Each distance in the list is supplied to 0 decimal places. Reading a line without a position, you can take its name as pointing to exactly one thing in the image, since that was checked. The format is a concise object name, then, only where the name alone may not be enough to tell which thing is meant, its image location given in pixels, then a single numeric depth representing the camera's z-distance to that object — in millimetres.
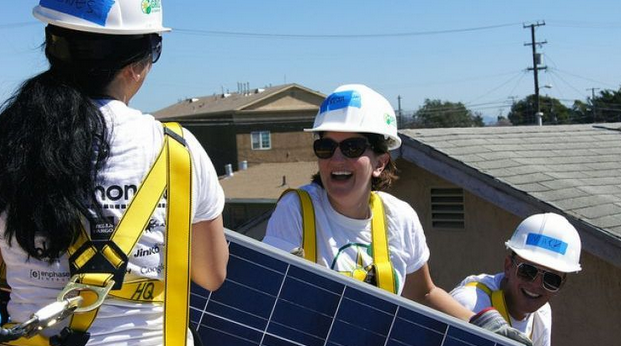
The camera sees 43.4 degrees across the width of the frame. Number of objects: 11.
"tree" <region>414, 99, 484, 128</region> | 74750
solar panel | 2725
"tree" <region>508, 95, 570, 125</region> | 66938
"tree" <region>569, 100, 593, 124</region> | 64688
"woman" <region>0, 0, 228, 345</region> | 1912
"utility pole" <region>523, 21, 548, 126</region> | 57562
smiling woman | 3385
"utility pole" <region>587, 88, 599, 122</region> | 62672
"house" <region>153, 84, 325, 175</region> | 49906
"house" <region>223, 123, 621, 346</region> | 7121
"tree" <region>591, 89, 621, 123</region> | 62938
